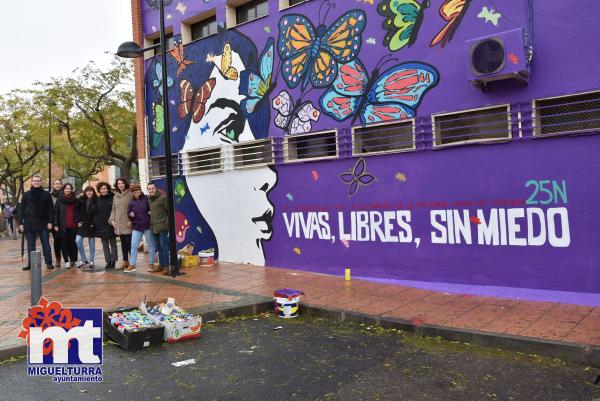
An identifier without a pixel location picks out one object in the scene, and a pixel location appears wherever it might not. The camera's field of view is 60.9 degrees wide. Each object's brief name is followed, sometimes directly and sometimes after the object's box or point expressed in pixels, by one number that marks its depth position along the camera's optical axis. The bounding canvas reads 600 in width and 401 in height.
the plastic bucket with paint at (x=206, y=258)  10.66
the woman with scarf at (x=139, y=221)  9.84
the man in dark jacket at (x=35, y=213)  9.98
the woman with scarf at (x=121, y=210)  10.00
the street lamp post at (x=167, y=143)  9.12
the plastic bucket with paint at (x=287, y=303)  6.48
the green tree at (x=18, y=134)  25.75
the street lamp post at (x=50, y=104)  18.58
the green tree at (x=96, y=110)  18.83
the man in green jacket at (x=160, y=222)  9.69
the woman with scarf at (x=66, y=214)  10.55
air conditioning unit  6.31
